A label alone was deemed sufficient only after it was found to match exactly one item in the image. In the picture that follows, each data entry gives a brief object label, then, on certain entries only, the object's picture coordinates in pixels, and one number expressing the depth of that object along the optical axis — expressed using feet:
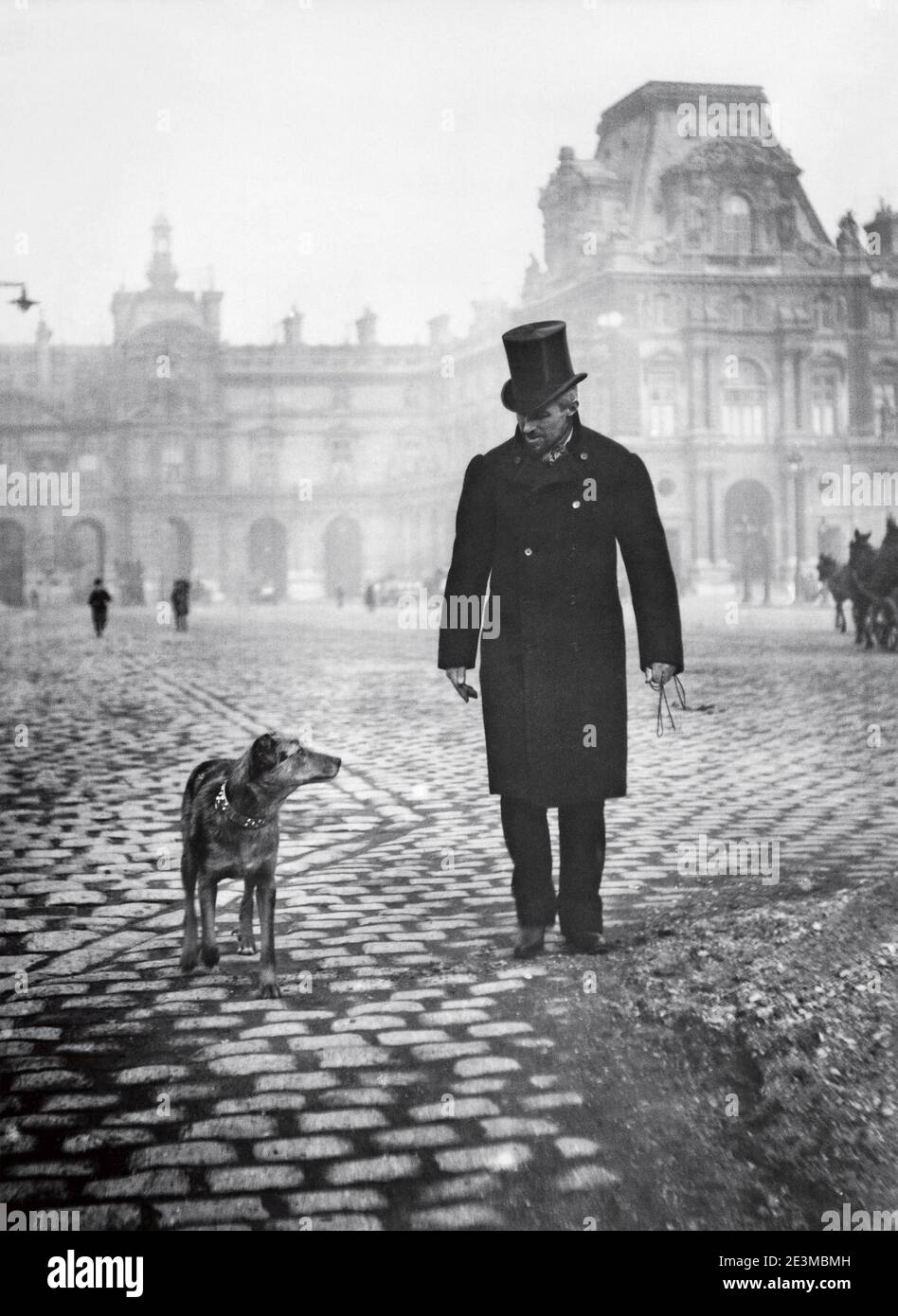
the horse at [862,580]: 57.93
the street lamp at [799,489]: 106.52
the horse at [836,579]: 67.51
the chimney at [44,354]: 110.75
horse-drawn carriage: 54.54
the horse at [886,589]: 53.67
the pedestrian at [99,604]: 74.95
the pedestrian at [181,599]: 79.59
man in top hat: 13.64
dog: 13.19
